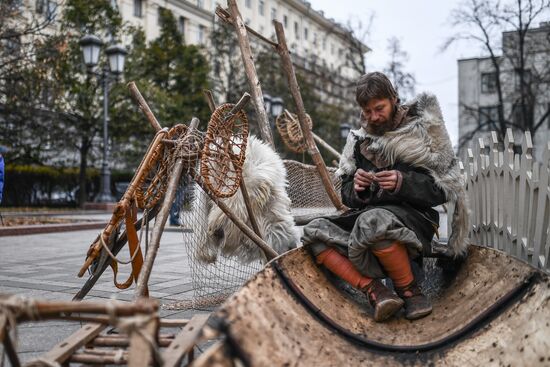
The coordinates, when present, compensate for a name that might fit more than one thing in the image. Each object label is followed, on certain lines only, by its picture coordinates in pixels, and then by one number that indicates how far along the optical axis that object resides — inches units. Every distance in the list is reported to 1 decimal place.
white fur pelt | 147.9
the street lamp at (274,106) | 711.7
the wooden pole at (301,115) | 158.7
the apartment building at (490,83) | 992.9
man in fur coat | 101.0
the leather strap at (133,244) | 111.7
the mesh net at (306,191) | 194.4
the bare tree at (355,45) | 1146.7
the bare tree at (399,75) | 1143.0
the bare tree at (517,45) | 898.7
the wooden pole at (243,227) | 118.3
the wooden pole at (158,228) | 93.2
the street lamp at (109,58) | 529.3
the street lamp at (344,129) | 861.5
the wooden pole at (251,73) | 166.4
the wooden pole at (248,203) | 135.7
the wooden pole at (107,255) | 113.0
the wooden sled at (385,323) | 75.5
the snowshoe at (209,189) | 117.9
